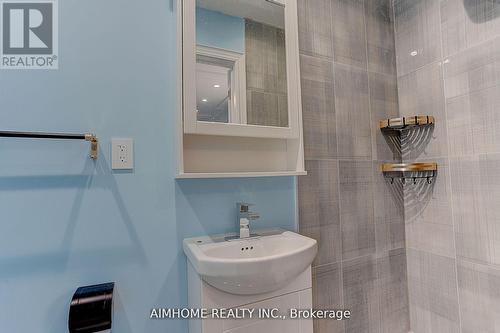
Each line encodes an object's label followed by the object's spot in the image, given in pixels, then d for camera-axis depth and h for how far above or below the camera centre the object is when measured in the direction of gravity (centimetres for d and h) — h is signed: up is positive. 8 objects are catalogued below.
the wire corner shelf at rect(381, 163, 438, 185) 129 +0
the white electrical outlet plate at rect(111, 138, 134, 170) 91 +10
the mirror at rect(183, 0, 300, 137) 94 +47
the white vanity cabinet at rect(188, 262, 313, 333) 79 -45
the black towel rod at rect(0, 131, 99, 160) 73 +15
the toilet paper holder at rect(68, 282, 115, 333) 77 -41
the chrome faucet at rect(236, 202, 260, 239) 100 -17
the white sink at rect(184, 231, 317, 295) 72 -28
